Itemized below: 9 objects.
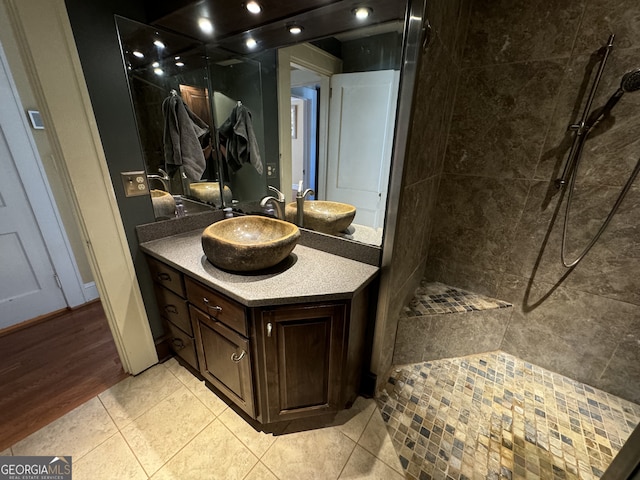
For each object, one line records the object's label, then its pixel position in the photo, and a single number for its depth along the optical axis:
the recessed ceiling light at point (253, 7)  1.16
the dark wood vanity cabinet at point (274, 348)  1.07
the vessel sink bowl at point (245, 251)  1.09
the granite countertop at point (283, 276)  1.02
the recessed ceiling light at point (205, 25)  1.34
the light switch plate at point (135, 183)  1.33
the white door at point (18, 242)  1.75
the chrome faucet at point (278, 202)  1.55
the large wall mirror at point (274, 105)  1.17
